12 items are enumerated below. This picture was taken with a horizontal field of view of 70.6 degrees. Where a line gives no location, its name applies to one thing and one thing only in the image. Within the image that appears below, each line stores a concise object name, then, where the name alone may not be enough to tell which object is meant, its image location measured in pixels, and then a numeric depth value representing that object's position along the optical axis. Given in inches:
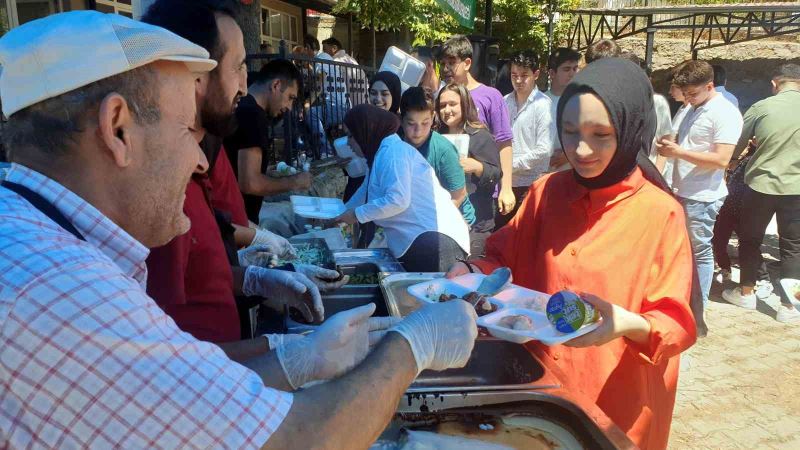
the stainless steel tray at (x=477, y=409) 53.9
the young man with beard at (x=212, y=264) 53.8
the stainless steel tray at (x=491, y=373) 56.5
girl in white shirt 127.5
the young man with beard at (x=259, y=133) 126.7
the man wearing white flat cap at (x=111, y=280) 24.7
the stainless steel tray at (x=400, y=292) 77.4
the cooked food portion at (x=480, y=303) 66.9
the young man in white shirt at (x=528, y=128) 183.8
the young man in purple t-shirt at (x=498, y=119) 179.2
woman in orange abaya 61.6
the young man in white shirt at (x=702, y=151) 166.7
